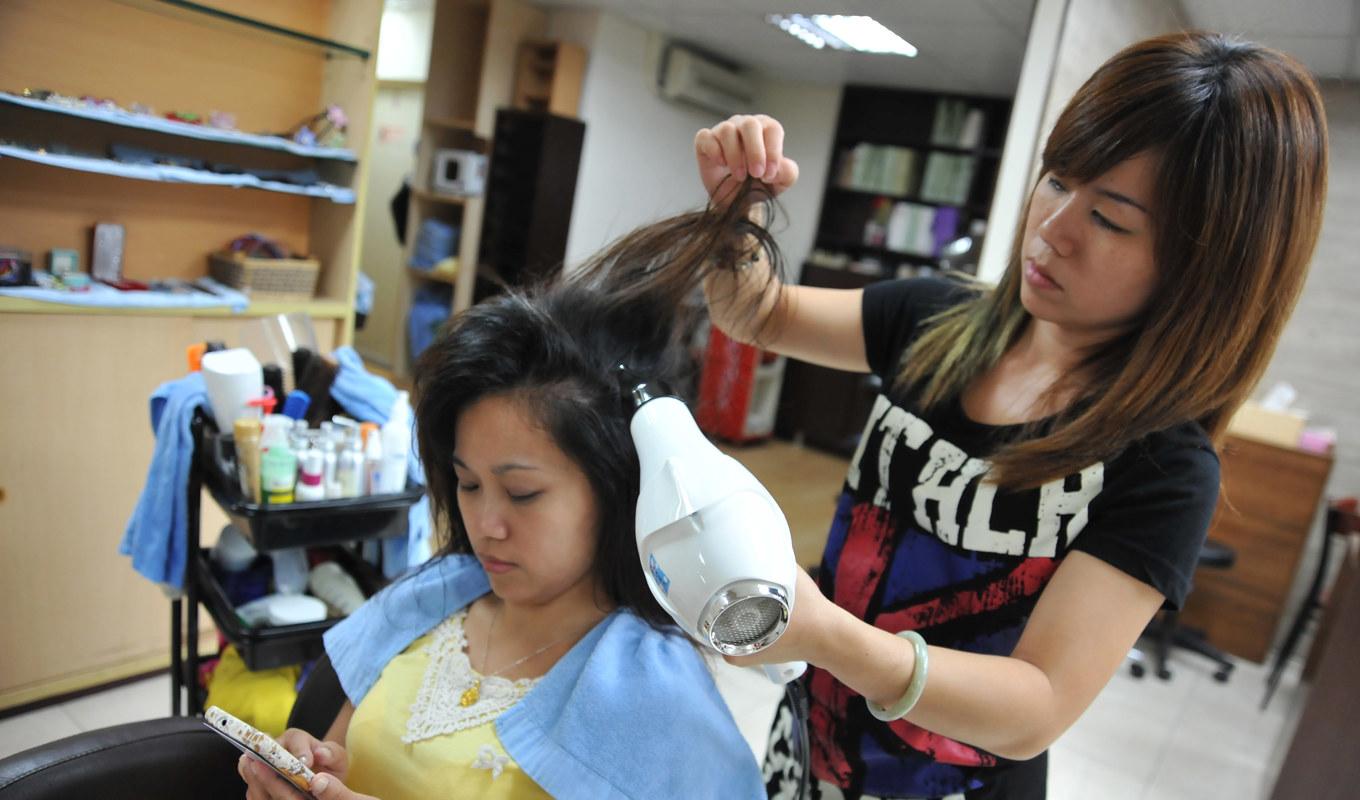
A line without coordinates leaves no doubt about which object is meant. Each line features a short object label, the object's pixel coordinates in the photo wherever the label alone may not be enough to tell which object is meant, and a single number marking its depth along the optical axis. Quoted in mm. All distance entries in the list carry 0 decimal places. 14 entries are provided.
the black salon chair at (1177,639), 3820
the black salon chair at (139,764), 950
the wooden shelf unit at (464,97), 2021
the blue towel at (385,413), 1677
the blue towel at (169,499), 1560
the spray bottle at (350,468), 1518
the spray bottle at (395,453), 1577
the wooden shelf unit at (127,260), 1395
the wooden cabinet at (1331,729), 2107
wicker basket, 2108
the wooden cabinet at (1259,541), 3975
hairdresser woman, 625
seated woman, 901
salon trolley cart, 1434
